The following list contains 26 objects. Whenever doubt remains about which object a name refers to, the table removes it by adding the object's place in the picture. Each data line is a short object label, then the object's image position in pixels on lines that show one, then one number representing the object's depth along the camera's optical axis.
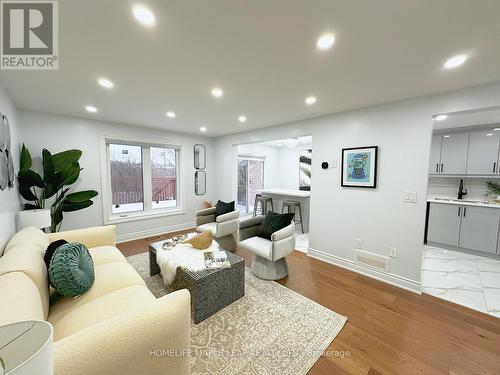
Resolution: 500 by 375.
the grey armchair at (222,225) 3.37
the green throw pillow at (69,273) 1.41
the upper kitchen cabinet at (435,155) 3.92
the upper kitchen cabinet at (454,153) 3.66
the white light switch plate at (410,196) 2.43
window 3.95
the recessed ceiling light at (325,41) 1.37
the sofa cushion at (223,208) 3.74
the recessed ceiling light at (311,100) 2.46
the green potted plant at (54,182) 2.63
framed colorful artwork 2.71
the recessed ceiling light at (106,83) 2.07
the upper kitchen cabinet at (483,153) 3.38
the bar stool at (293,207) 4.84
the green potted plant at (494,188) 3.49
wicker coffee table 1.87
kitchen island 4.79
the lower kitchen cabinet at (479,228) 3.22
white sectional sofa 0.83
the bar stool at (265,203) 5.47
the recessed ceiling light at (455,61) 1.59
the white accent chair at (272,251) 2.44
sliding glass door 6.30
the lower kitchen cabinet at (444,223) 3.54
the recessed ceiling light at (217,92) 2.26
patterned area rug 1.49
